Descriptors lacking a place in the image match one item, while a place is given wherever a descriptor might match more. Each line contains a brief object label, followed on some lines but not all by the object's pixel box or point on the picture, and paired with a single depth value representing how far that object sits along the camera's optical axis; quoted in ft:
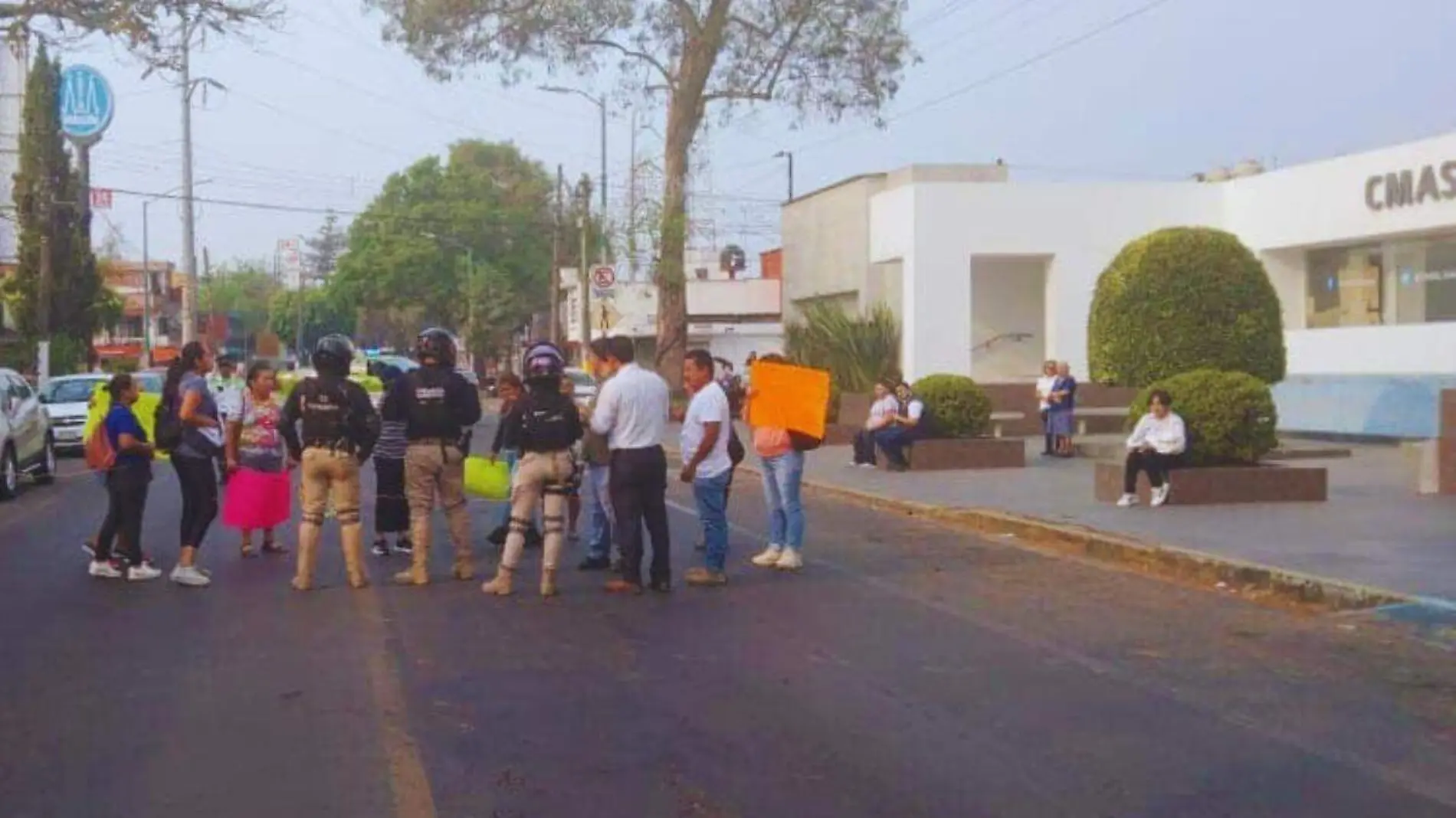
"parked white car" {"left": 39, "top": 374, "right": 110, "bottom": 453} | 98.84
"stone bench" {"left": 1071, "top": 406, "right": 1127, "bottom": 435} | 106.52
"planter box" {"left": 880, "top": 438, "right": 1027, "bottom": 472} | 81.76
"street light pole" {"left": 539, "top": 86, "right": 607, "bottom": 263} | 152.25
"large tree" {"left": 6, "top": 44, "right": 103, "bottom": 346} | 141.38
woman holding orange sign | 43.42
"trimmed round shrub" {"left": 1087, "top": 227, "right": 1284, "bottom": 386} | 78.18
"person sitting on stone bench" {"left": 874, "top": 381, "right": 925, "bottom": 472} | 81.35
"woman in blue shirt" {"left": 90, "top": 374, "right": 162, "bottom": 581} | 41.14
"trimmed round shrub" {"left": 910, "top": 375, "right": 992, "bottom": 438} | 82.99
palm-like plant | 112.57
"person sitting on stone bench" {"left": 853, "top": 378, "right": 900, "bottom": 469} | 81.56
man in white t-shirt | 40.06
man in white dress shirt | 38.37
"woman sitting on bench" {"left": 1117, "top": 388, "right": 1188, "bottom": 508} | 58.59
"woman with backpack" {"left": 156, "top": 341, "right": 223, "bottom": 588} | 41.09
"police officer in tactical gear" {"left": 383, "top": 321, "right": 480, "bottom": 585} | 38.96
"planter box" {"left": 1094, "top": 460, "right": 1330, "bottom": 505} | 59.06
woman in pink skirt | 44.75
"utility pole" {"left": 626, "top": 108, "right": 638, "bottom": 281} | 131.75
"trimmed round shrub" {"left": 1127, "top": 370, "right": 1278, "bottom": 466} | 59.21
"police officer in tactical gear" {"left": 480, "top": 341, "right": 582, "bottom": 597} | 38.37
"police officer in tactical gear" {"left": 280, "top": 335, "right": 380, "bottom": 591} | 38.50
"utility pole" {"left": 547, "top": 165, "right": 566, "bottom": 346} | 190.86
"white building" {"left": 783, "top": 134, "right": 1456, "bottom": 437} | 93.76
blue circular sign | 112.57
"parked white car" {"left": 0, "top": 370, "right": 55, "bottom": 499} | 69.36
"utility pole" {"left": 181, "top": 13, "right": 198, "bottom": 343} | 159.12
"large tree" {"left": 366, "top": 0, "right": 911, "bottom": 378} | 123.24
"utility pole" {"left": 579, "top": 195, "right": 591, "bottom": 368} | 159.93
